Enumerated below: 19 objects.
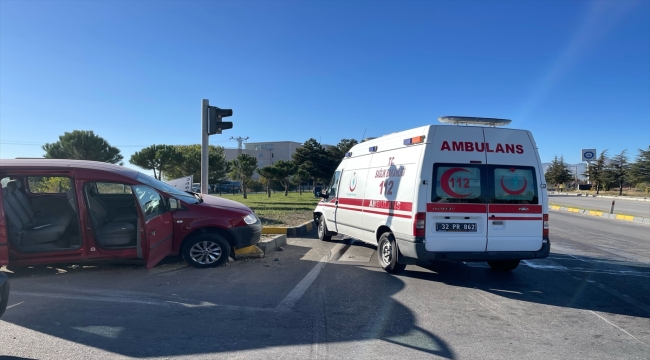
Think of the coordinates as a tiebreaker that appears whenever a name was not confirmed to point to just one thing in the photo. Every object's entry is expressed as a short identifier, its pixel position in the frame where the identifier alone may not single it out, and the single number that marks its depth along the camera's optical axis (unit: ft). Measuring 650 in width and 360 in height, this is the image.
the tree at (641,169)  151.51
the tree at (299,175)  112.32
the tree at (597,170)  186.50
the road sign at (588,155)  169.89
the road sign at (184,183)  34.58
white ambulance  21.76
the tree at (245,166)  100.22
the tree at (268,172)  102.17
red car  21.44
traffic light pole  34.22
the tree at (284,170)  103.40
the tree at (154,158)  83.30
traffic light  33.96
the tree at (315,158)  126.00
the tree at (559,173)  219.61
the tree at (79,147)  79.30
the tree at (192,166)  95.61
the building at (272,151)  284.41
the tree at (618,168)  175.44
